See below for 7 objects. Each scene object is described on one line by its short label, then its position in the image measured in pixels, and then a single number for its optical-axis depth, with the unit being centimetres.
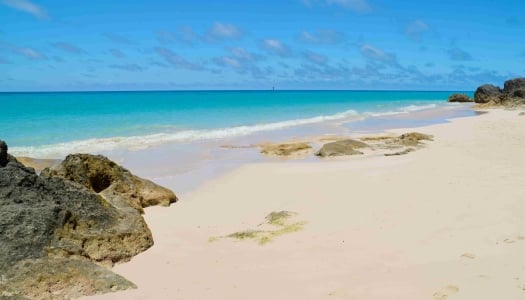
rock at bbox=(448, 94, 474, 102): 6438
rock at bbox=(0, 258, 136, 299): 475
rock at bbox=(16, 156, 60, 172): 1393
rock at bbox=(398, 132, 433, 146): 1683
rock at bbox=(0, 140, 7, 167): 641
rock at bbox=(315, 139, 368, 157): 1502
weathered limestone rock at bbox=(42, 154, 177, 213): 777
